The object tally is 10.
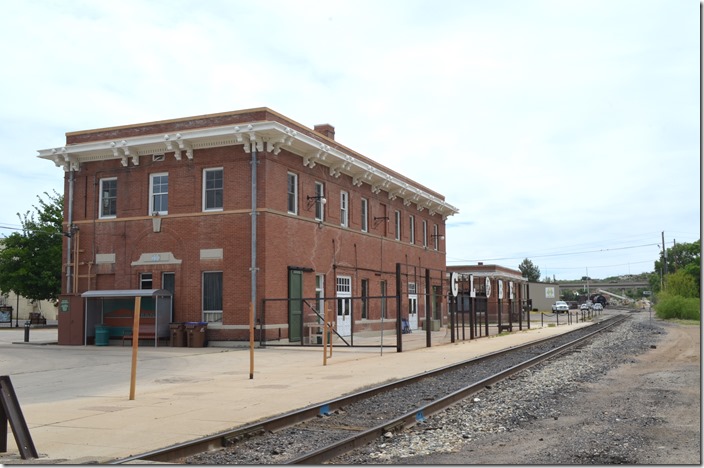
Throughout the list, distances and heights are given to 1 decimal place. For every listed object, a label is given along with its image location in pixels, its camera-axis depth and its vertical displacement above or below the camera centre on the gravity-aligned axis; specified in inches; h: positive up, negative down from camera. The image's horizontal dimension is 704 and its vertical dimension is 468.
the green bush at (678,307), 2160.4 -89.8
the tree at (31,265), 2039.9 +36.8
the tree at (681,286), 2343.8 -22.7
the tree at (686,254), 4961.9 +188.3
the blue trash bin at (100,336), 1105.4 -93.0
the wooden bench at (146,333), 1077.8 -85.9
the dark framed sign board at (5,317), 2143.8 -123.0
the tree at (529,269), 6550.2 +93.7
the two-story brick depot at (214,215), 1070.4 +103.6
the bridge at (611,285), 6930.1 -57.9
